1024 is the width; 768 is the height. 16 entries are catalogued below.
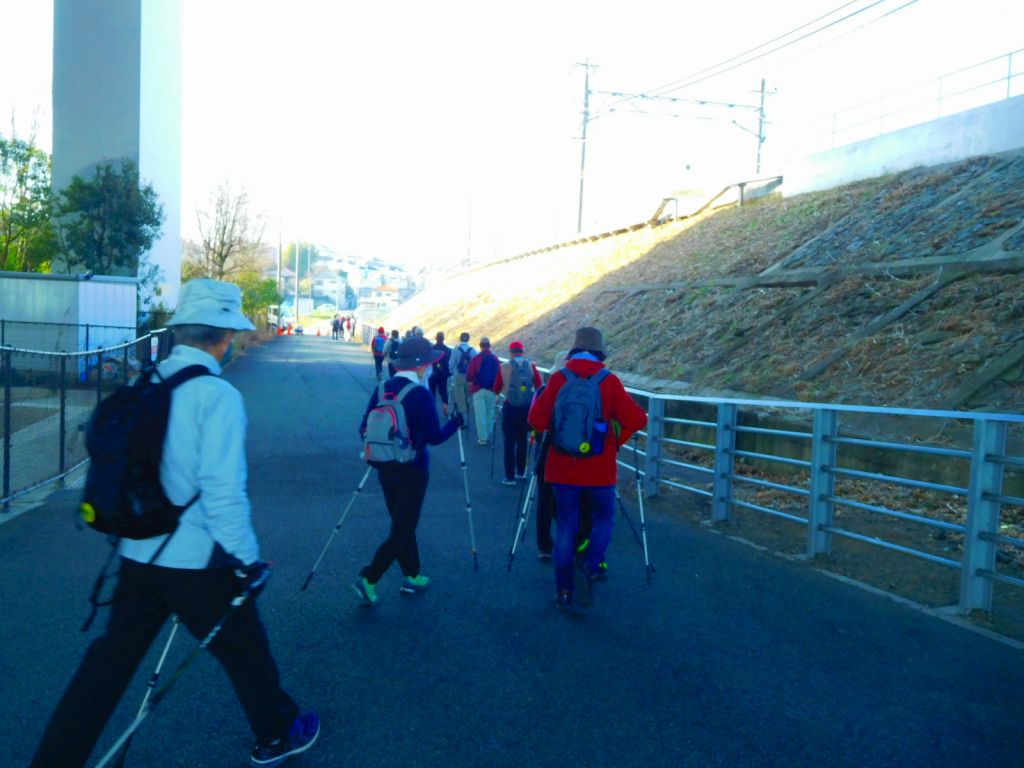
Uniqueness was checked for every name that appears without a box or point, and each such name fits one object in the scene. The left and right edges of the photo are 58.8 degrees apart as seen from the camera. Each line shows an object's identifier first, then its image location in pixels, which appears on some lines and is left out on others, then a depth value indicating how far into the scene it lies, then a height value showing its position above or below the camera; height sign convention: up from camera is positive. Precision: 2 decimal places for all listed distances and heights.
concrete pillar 35.53 +9.34
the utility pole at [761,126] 37.88 +9.41
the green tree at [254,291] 50.06 +1.97
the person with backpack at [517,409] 11.19 -0.91
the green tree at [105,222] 29.48 +3.24
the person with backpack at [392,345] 22.72 -0.34
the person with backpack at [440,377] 17.81 -0.86
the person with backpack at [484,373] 13.91 -0.58
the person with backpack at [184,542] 3.30 -0.81
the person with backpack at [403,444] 5.85 -0.72
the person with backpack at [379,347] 28.78 -0.51
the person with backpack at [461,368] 16.84 -0.63
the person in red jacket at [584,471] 6.01 -0.87
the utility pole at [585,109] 38.69 +10.02
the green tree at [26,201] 29.27 +3.76
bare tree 50.75 +5.37
